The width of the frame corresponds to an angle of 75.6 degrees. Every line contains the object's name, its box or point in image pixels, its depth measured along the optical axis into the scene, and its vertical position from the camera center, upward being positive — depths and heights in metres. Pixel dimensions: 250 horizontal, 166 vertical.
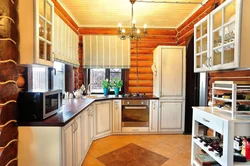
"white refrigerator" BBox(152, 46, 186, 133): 3.74 -0.13
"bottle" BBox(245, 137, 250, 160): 1.69 -0.71
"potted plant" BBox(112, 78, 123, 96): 4.15 -0.12
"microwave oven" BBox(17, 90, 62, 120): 1.65 -0.26
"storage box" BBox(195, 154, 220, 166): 2.00 -1.02
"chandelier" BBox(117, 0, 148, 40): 2.95 +0.87
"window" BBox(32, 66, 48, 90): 2.40 +0.03
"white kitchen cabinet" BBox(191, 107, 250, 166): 1.56 -0.49
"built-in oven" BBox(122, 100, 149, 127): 3.79 -0.77
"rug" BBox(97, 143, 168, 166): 2.53 -1.30
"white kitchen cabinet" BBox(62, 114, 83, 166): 1.68 -0.75
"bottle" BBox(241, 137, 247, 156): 1.71 -0.71
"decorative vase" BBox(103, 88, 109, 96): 4.18 -0.28
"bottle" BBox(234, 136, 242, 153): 1.79 -0.71
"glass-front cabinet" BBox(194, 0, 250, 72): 1.56 +0.49
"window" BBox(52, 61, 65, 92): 3.05 +0.07
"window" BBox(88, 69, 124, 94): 4.52 +0.12
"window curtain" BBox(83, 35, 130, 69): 4.30 +0.79
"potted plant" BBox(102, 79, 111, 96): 4.17 -0.16
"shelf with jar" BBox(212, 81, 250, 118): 1.67 -0.18
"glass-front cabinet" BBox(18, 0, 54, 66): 1.54 +0.47
